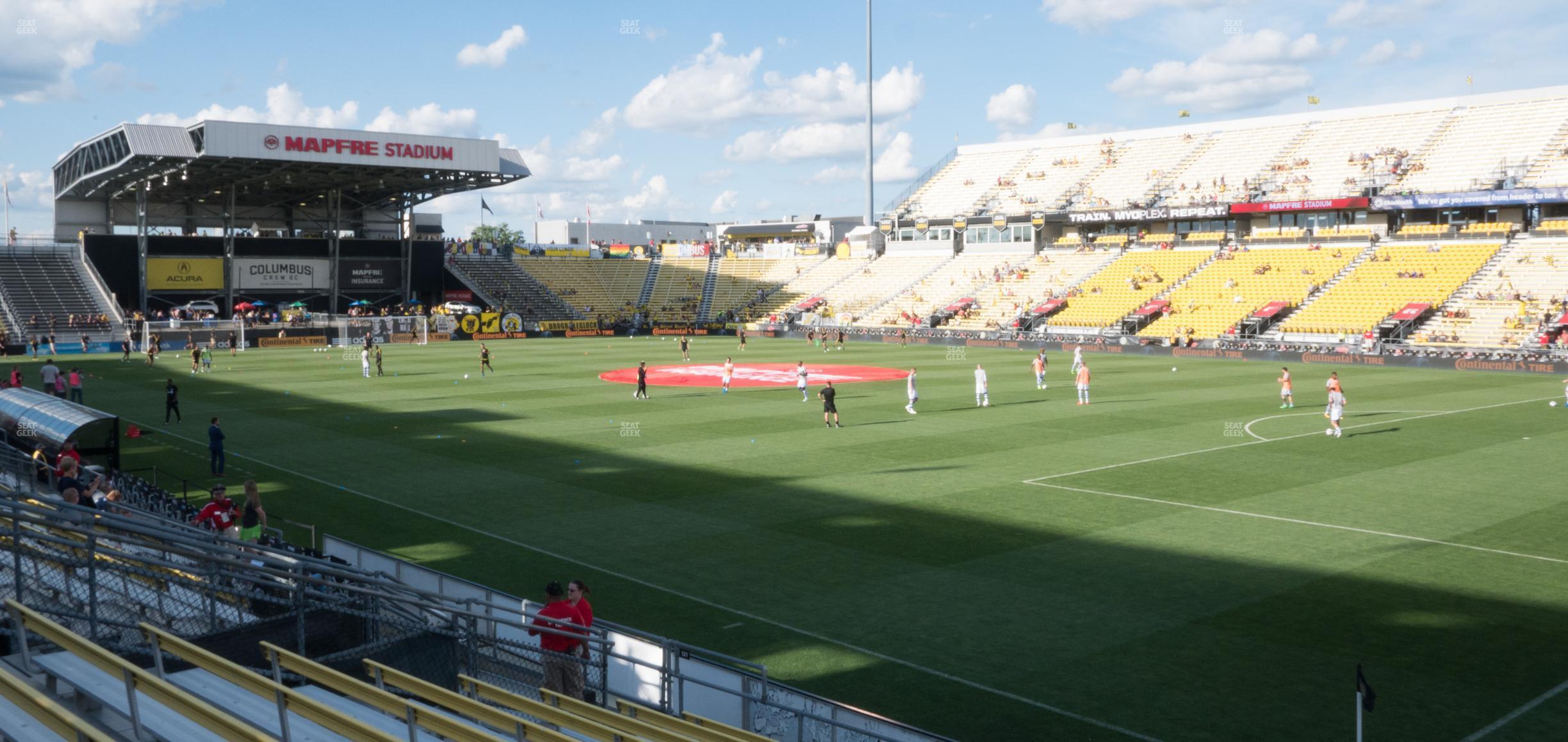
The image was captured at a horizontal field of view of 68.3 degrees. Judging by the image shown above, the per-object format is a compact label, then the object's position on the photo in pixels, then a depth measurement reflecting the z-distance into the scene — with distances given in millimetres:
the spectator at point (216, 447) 24953
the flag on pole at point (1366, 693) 9844
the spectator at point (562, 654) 10715
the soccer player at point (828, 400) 32250
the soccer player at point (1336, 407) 29750
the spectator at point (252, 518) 16406
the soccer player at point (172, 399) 33594
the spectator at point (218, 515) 15445
